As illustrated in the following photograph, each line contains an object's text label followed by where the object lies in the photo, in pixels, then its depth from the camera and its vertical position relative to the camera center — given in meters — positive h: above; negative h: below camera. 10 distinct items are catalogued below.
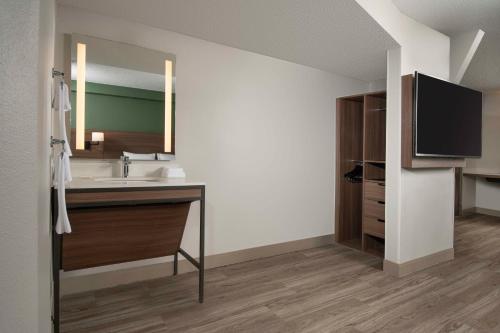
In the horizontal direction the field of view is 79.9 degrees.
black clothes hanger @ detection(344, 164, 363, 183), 3.66 -0.13
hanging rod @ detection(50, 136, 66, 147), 1.47 +0.11
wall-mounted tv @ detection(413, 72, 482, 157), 2.56 +0.44
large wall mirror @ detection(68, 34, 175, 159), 2.21 +0.51
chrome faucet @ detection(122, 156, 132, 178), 2.31 -0.02
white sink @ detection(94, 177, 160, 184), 2.16 -0.12
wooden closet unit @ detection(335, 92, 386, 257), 3.17 -0.09
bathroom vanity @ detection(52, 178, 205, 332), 1.76 -0.41
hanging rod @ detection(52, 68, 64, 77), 1.53 +0.46
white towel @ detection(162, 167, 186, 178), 2.38 -0.08
